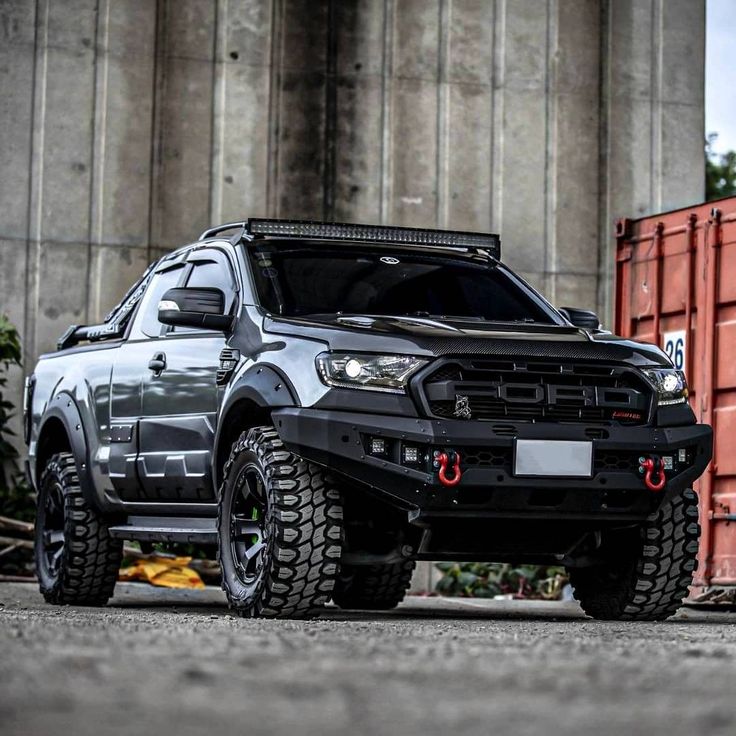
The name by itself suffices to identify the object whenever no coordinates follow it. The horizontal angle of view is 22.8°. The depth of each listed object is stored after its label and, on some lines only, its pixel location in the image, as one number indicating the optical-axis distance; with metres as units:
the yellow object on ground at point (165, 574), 13.16
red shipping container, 11.03
